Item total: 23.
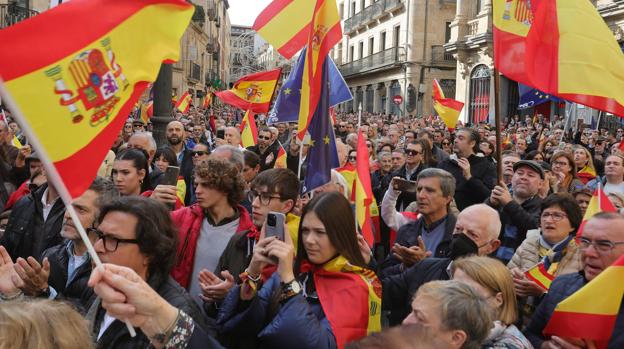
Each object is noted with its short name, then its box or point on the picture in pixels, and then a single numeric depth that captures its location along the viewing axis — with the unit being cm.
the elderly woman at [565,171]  664
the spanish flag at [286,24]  639
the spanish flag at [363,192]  461
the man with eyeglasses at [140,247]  249
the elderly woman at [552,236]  381
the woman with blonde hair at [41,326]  161
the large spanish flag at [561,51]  447
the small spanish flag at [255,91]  1047
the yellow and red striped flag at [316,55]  479
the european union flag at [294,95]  648
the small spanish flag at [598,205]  361
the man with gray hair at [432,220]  424
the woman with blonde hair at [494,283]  276
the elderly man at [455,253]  351
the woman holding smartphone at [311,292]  259
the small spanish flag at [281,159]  742
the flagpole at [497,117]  430
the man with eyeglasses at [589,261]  294
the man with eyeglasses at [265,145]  907
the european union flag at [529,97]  839
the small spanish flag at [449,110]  1180
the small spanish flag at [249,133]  1006
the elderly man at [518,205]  468
